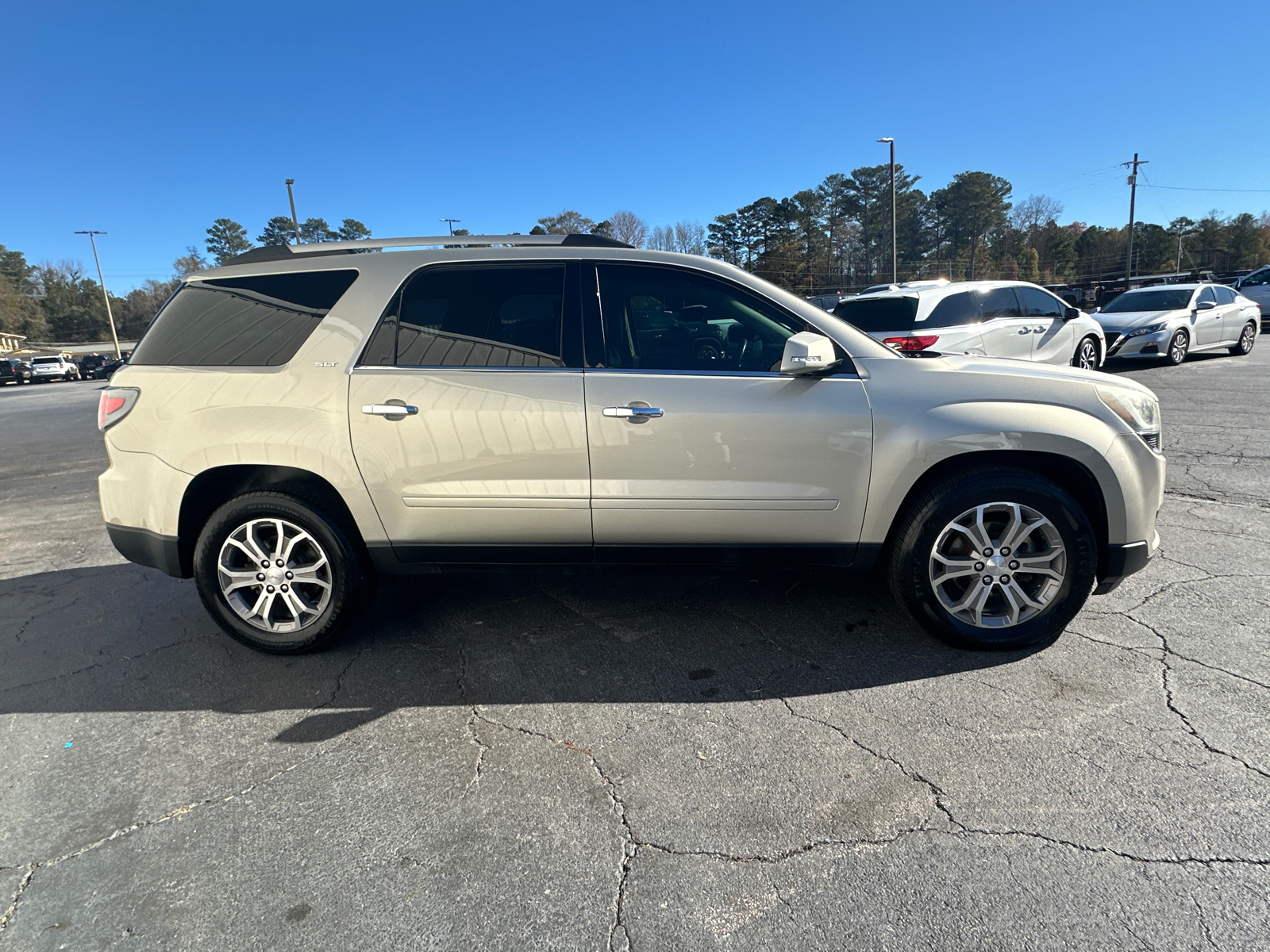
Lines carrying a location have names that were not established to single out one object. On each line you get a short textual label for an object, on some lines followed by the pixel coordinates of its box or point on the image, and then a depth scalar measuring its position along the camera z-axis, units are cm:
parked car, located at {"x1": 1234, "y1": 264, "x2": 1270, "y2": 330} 2017
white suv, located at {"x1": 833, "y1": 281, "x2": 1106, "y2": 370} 838
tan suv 312
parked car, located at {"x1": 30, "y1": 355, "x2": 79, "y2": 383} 4169
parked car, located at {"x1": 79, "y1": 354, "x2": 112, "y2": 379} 4203
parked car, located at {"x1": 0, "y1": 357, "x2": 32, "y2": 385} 3949
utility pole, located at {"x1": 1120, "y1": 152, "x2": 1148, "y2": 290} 5459
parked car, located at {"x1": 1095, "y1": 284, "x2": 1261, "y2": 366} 1330
